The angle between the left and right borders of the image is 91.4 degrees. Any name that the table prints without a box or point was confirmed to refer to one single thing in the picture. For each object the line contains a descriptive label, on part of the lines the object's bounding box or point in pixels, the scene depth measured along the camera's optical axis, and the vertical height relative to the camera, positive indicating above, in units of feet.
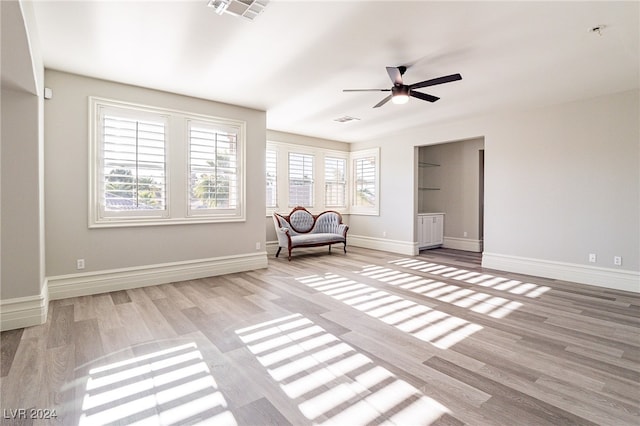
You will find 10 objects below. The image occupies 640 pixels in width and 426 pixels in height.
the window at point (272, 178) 22.80 +2.29
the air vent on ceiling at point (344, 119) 19.16 +5.66
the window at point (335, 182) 26.27 +2.35
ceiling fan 10.86 +4.51
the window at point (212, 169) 15.87 +2.09
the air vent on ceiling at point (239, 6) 7.98 +5.29
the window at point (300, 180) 24.00 +2.31
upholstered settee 21.08 -1.46
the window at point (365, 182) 25.48 +2.32
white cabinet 24.30 -1.63
